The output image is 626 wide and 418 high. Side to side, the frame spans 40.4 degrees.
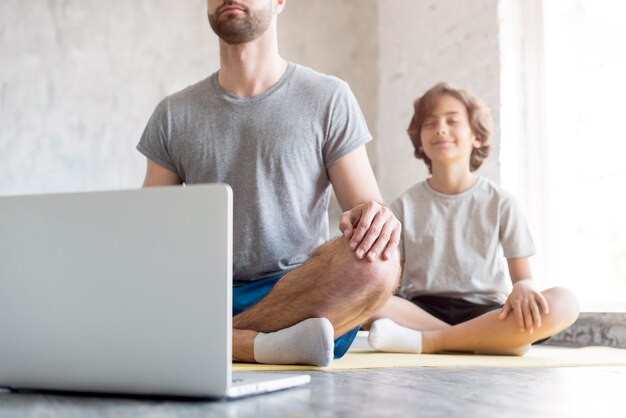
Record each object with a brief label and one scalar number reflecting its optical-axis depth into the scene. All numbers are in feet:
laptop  3.03
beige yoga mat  5.16
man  5.70
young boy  7.00
